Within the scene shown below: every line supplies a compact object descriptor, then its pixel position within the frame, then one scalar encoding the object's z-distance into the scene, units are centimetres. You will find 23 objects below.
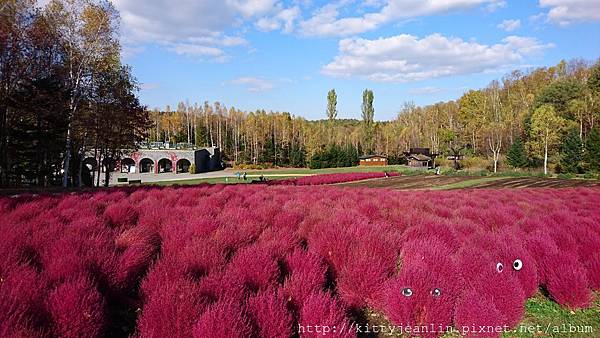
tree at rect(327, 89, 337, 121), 9138
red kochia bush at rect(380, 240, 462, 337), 384
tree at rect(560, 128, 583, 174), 4597
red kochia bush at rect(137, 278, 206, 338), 285
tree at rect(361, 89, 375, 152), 8806
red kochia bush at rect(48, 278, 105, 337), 289
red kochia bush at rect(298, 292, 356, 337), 309
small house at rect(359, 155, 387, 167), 8044
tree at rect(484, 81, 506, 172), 5616
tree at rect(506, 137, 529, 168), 5259
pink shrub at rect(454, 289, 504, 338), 374
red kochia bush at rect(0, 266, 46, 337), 259
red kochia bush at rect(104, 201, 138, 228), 713
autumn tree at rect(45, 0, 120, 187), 2342
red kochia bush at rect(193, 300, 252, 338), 266
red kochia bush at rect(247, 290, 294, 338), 310
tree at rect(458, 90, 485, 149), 7200
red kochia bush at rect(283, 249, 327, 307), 381
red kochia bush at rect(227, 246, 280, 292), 404
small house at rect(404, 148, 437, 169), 6681
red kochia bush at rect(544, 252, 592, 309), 507
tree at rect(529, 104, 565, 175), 5078
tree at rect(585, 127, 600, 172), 4069
